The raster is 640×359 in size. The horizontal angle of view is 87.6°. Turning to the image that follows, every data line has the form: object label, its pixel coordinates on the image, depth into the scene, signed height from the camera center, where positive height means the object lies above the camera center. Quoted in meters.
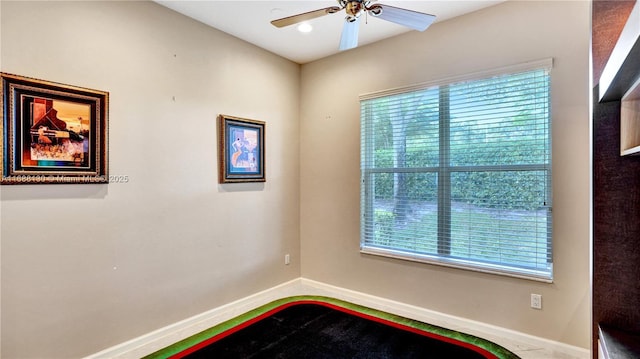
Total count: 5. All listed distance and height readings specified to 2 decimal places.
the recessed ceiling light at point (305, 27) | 3.10 +1.42
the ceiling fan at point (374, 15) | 2.02 +1.02
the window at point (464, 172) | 2.66 +0.04
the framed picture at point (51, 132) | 2.06 +0.31
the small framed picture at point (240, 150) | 3.28 +0.29
